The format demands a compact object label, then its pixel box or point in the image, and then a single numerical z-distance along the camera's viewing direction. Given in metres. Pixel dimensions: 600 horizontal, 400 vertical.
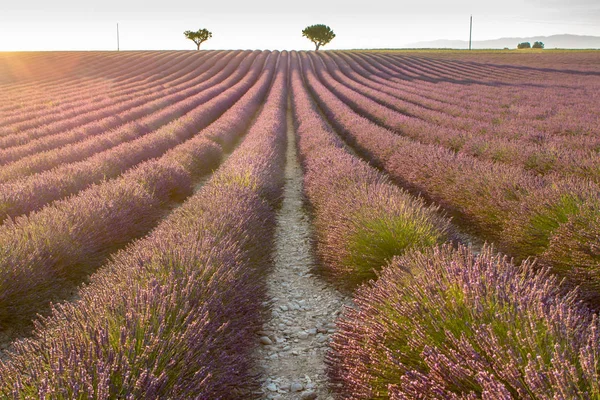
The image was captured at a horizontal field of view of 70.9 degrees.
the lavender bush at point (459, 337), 1.61
